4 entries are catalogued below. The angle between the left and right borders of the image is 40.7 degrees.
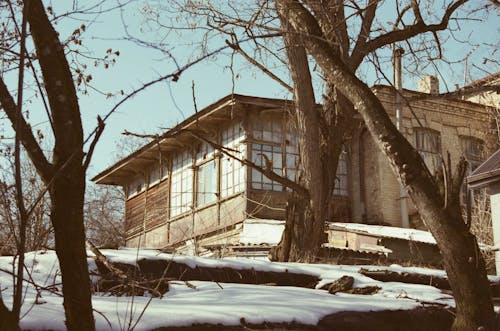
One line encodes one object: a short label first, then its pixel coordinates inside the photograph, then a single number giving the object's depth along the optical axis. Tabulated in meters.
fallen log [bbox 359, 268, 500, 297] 7.90
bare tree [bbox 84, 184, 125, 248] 29.76
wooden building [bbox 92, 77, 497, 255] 17.41
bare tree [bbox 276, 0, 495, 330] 5.84
